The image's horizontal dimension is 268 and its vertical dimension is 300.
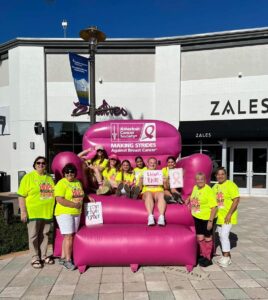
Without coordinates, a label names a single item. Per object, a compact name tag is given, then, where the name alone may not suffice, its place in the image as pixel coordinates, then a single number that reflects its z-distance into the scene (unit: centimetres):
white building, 1288
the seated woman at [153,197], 466
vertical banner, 931
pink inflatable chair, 440
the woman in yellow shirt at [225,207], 458
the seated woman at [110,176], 544
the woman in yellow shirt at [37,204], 443
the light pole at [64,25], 1706
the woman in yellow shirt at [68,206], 436
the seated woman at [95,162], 576
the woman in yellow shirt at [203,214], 452
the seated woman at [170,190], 510
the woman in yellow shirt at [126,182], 534
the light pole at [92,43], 771
